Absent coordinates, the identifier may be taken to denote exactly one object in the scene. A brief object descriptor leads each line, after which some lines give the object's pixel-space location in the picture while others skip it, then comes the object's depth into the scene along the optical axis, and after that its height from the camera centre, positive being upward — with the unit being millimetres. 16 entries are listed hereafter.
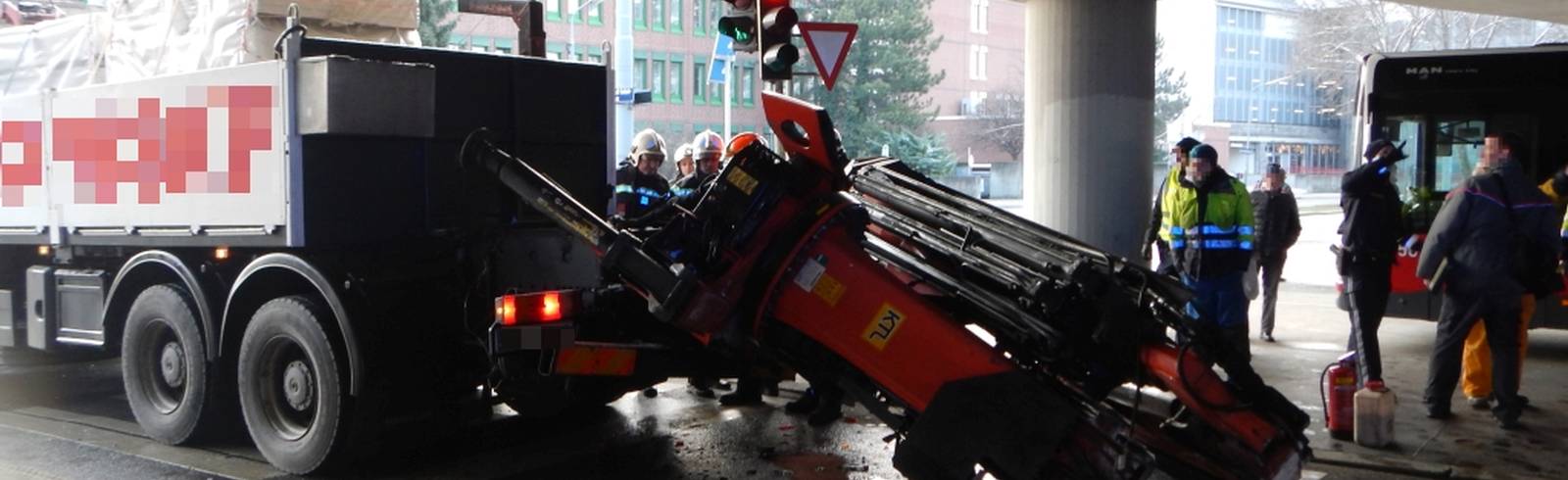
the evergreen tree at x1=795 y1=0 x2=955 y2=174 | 34812 +2141
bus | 12484 +544
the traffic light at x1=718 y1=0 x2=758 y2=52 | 10727 +1082
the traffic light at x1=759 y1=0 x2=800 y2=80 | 10078 +925
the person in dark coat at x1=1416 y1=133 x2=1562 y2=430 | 8375 -494
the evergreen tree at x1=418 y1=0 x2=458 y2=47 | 27234 +2878
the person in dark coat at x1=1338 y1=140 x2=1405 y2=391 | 8906 -474
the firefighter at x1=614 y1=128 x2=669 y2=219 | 9984 -42
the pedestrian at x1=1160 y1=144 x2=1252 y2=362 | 9633 -445
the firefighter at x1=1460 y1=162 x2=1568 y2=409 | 9242 -1270
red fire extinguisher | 8070 -1291
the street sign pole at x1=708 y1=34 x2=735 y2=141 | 19047 +1463
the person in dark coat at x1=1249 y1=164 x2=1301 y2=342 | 12781 -493
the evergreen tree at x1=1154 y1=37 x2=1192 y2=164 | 49406 +2577
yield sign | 10203 +902
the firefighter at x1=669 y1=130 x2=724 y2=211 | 9734 +67
